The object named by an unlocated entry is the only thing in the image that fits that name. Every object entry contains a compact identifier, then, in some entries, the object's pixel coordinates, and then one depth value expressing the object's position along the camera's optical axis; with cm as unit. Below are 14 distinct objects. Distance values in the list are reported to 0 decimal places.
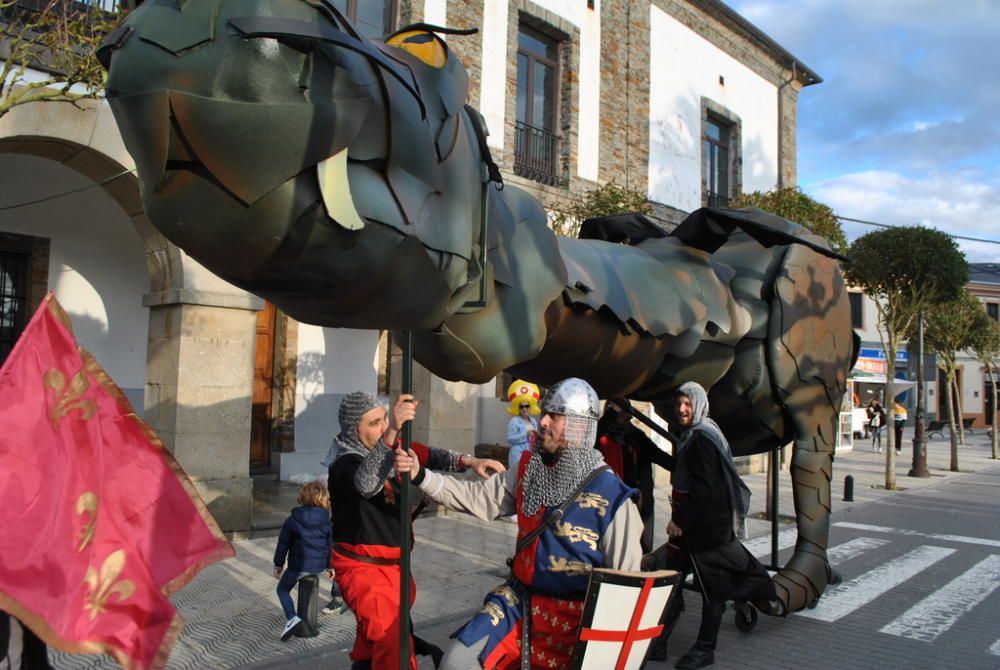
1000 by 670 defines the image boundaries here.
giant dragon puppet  174
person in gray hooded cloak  440
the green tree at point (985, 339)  2166
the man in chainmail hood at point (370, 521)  324
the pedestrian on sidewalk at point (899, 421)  2109
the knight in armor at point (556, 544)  281
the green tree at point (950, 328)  2021
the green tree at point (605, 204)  891
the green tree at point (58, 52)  507
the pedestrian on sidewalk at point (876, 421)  2184
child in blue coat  482
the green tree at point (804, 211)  1011
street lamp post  1450
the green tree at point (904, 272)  1241
